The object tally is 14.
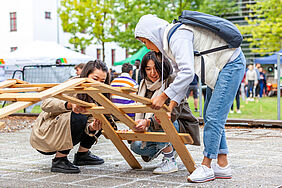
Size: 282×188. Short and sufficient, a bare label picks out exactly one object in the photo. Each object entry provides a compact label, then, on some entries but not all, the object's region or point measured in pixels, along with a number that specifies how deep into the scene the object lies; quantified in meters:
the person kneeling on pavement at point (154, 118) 4.87
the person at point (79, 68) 8.89
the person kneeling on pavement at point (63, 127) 4.89
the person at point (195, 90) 14.81
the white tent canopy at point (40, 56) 19.81
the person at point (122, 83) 8.73
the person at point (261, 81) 26.75
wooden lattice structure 3.30
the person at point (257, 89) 24.75
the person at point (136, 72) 15.41
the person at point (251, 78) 21.38
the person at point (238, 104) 14.73
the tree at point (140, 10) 32.91
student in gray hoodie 4.20
